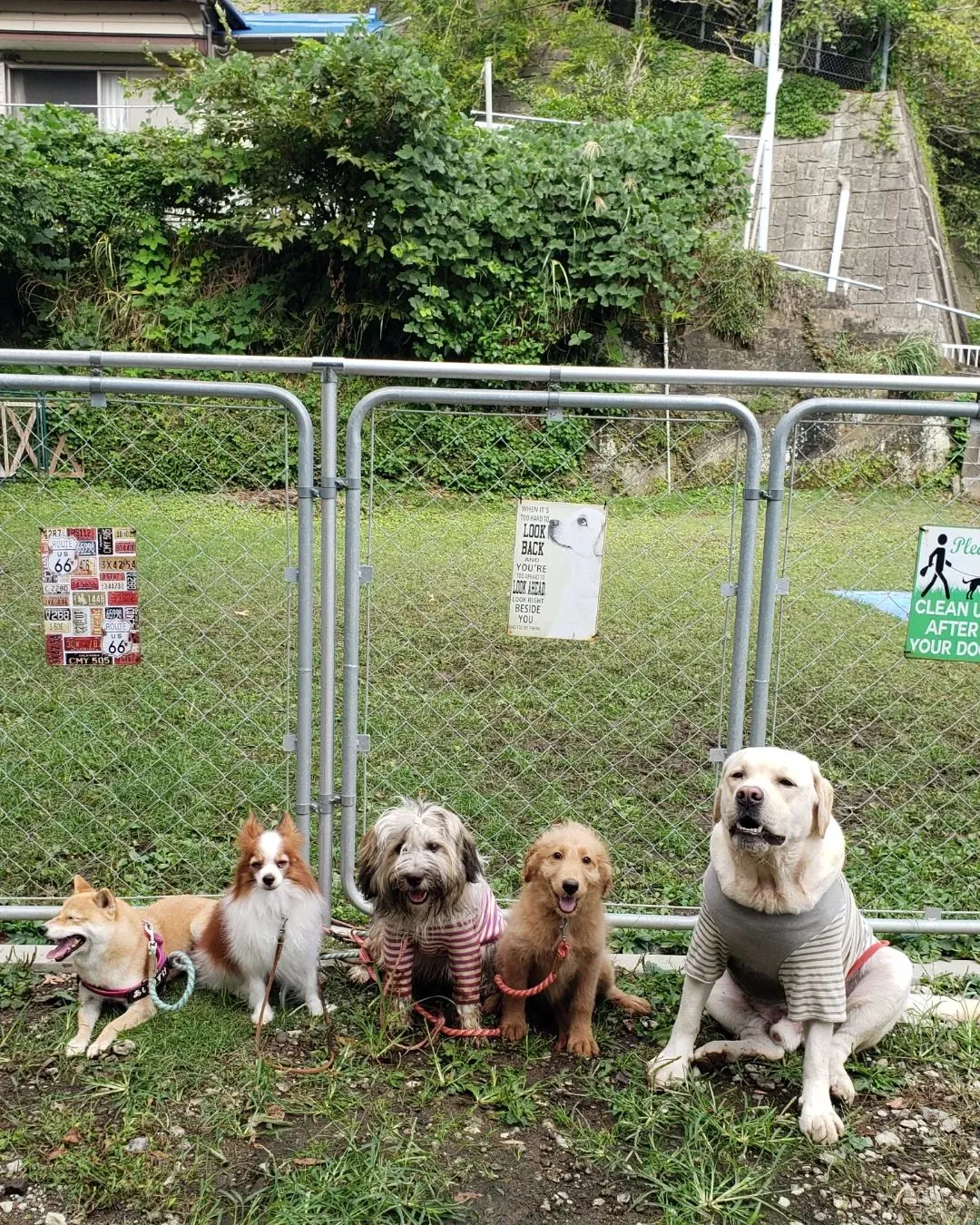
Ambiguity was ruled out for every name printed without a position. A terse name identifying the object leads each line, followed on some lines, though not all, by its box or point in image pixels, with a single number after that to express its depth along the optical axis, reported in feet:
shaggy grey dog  9.56
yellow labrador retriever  8.77
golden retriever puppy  9.52
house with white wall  52.60
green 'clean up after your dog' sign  11.03
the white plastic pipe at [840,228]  59.72
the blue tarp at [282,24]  57.98
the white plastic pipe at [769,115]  49.80
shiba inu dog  9.63
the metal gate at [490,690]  11.35
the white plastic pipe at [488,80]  55.26
